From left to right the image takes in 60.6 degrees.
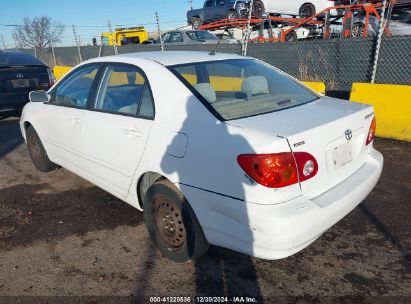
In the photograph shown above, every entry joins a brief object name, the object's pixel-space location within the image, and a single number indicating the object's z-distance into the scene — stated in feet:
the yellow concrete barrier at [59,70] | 42.16
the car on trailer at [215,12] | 63.41
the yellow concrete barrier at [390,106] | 17.90
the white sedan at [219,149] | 7.11
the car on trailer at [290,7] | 54.95
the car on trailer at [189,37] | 48.32
